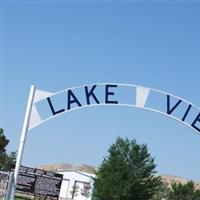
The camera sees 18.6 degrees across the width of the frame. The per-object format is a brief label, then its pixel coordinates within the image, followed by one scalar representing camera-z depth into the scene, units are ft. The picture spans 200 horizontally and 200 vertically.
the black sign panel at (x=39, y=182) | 116.88
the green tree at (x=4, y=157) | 180.99
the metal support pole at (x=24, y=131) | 44.37
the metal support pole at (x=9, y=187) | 42.34
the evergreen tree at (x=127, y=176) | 152.66
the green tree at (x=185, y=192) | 217.77
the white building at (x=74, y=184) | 249.55
